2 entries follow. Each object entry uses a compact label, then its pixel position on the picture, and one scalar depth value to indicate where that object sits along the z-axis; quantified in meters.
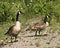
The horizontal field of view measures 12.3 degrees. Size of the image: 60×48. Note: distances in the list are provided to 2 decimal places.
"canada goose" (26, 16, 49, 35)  16.02
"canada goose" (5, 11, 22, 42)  14.45
